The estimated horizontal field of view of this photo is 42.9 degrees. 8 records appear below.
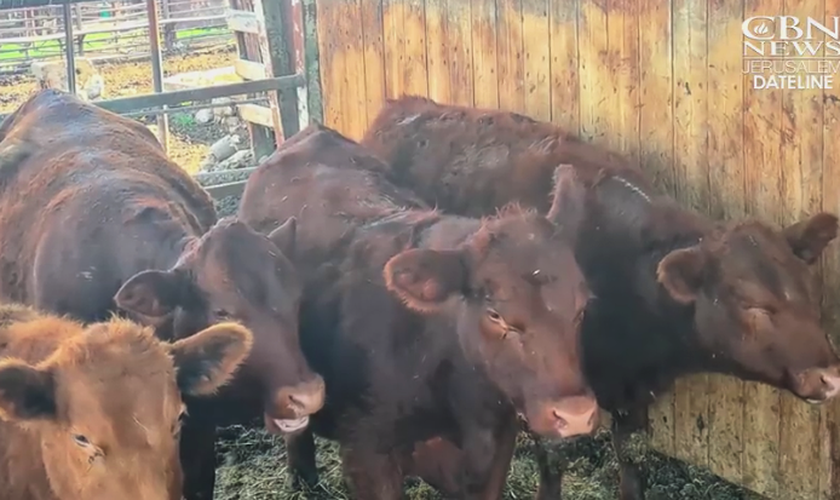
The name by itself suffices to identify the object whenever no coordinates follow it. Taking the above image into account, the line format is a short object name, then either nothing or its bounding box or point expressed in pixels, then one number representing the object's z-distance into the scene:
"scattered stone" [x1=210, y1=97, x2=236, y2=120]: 15.16
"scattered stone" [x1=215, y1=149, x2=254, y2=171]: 11.95
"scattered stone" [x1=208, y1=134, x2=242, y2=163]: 12.95
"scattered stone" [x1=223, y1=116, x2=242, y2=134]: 14.91
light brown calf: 3.28
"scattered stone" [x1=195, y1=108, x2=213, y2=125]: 15.69
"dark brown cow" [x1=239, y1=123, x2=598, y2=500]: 3.99
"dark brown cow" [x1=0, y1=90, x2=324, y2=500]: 4.37
